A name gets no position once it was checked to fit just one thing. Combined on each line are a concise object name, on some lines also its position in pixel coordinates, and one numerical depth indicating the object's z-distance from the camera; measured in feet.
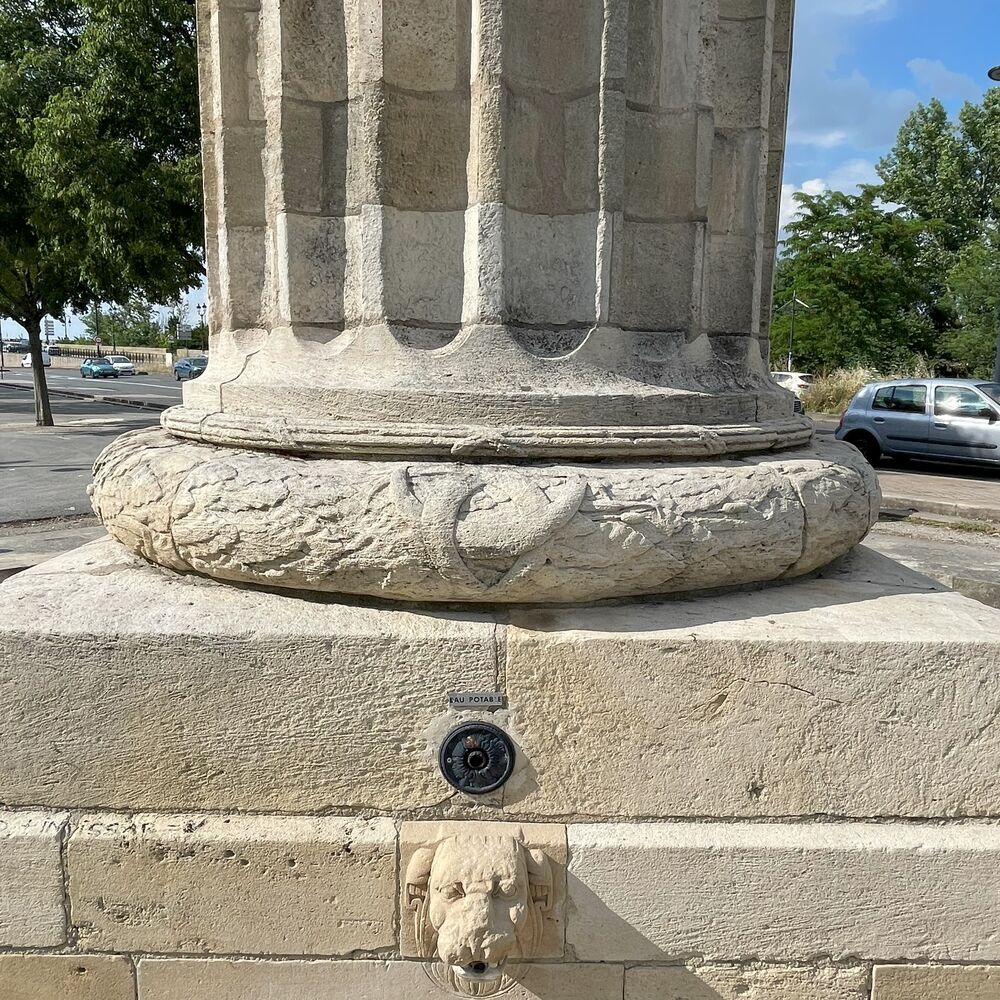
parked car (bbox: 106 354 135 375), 152.04
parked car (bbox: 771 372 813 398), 74.48
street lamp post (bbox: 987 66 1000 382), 41.91
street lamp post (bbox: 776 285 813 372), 96.89
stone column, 6.76
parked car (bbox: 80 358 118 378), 142.61
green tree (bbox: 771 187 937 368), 92.48
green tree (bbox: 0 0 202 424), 41.60
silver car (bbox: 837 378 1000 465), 40.24
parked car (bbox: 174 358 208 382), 130.31
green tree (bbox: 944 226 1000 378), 88.76
